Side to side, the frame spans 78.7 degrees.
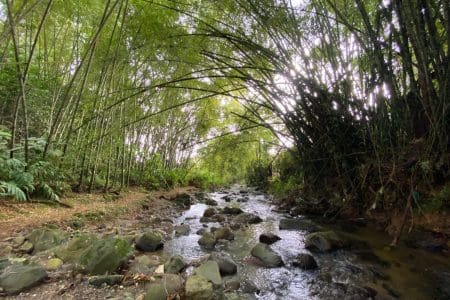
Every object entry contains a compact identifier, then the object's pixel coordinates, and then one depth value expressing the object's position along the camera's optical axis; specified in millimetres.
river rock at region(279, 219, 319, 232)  3480
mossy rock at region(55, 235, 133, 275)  1804
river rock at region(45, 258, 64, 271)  1853
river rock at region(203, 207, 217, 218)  4405
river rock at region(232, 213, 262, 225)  3963
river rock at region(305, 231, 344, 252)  2648
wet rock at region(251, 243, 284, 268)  2268
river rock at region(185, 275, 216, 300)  1503
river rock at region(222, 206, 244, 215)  4719
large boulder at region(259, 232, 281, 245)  2941
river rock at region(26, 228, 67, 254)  2164
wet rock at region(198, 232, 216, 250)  2747
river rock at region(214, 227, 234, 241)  3043
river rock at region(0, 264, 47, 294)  1533
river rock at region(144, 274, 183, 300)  1526
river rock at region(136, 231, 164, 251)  2471
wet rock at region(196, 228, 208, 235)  3301
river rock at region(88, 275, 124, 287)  1661
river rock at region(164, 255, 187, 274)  1964
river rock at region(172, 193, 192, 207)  5692
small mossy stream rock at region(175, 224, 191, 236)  3218
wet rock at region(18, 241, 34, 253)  2113
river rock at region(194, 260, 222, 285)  1748
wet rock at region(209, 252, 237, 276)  2043
